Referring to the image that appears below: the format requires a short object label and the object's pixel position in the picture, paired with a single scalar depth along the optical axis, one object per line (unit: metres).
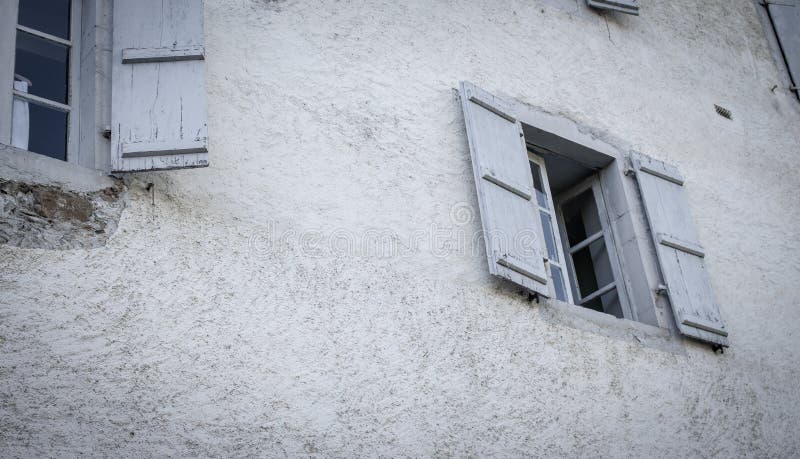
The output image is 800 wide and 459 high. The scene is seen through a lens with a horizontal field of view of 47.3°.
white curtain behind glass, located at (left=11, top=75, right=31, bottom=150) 3.61
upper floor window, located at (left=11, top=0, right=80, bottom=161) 3.67
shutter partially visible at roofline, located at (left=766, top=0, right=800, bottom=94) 6.99
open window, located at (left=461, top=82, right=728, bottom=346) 4.54
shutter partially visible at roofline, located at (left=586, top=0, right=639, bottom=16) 6.00
